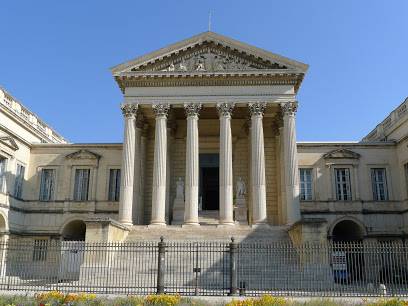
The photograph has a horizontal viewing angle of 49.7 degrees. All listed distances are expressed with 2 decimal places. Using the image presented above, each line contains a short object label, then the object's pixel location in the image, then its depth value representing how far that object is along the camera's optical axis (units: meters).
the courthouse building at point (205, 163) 30.12
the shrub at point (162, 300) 14.17
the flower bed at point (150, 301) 13.96
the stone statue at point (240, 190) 33.02
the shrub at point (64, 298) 14.06
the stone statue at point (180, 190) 33.09
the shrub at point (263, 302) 13.81
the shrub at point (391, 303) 13.84
